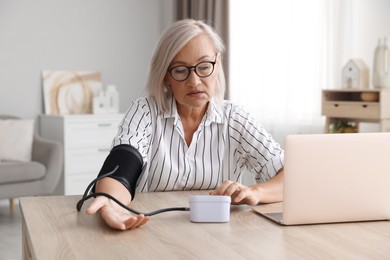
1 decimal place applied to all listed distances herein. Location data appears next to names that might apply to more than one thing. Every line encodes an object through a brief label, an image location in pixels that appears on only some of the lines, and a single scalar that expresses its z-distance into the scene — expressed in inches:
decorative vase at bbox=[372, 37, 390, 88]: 161.6
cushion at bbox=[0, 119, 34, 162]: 198.4
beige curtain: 207.9
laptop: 59.5
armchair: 184.2
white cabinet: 210.8
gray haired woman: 79.7
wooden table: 51.7
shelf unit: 155.2
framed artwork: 224.1
